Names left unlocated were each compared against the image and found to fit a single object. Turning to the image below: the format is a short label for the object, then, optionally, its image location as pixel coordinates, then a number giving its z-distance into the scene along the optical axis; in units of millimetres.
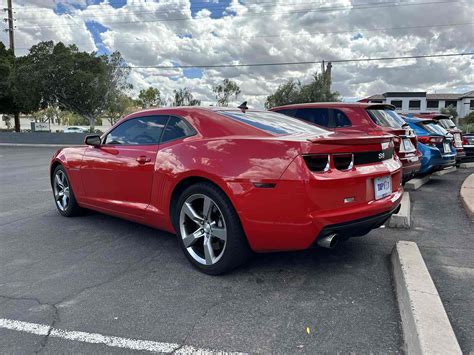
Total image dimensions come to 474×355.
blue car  7770
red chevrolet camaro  2904
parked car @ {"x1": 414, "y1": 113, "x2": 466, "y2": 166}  9570
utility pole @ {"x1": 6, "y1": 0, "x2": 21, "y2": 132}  34406
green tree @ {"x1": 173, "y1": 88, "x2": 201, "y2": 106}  42134
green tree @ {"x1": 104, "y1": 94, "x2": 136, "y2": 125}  30697
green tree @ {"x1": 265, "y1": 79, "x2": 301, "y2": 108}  34094
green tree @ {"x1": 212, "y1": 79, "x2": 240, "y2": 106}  40469
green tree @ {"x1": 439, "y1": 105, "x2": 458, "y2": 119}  67719
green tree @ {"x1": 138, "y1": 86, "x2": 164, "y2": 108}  55747
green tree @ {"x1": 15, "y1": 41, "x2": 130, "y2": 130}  27766
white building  76500
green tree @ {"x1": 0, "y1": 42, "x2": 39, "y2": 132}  29609
